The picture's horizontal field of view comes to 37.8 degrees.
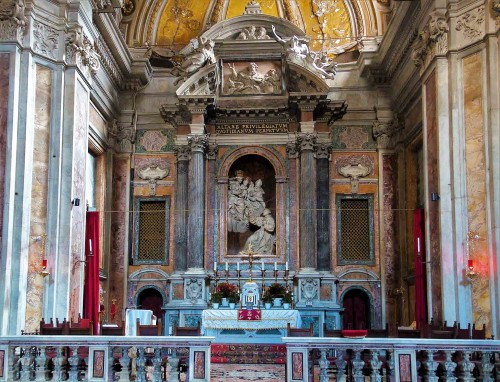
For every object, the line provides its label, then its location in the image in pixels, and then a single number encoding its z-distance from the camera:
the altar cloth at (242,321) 15.05
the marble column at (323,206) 18.14
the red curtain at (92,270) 15.08
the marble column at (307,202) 17.78
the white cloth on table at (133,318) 14.21
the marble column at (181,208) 18.28
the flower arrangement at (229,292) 16.45
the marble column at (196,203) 17.88
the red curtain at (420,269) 14.84
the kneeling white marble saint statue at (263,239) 18.44
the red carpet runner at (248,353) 14.83
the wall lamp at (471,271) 12.60
